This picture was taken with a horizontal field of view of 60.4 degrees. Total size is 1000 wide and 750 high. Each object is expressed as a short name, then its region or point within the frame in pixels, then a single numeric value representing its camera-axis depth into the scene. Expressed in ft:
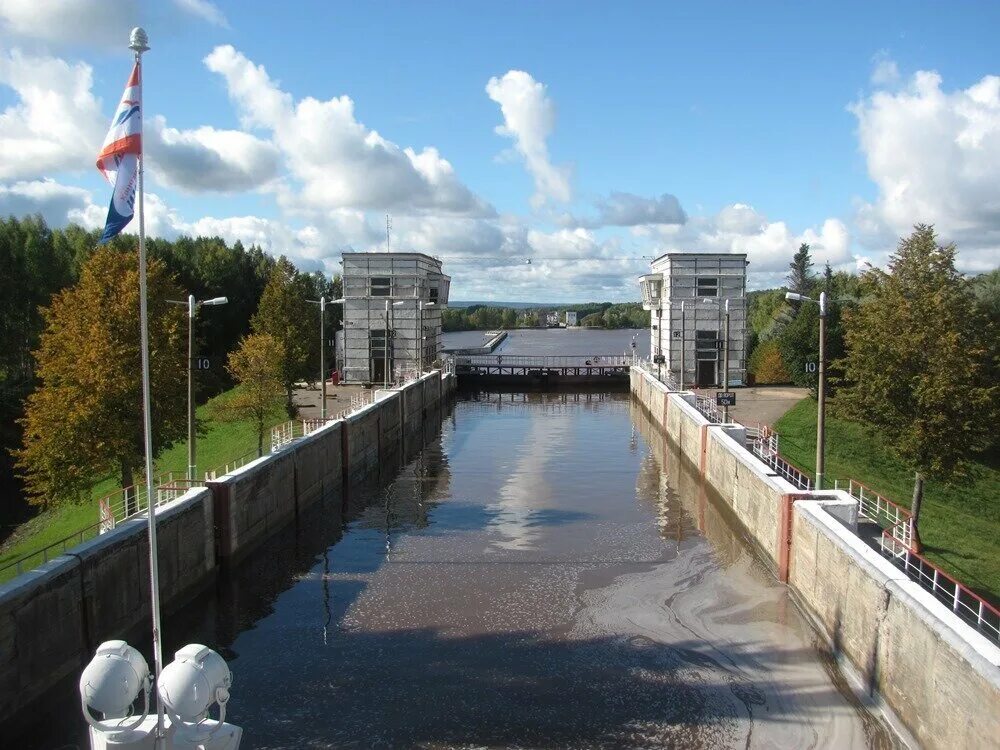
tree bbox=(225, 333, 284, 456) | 98.89
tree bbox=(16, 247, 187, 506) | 71.87
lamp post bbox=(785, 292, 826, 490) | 63.05
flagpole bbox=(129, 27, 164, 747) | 33.76
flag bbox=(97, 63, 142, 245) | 33.71
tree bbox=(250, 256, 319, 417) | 125.33
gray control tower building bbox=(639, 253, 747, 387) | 172.24
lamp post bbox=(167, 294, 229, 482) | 64.54
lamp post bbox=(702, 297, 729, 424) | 105.55
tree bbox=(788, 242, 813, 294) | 279.69
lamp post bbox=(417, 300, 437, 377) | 175.78
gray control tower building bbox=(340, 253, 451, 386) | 174.70
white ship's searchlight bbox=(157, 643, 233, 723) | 30.25
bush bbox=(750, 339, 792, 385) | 167.94
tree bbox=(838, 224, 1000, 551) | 62.28
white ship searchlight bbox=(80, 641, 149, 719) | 30.01
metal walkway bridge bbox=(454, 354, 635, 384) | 219.61
